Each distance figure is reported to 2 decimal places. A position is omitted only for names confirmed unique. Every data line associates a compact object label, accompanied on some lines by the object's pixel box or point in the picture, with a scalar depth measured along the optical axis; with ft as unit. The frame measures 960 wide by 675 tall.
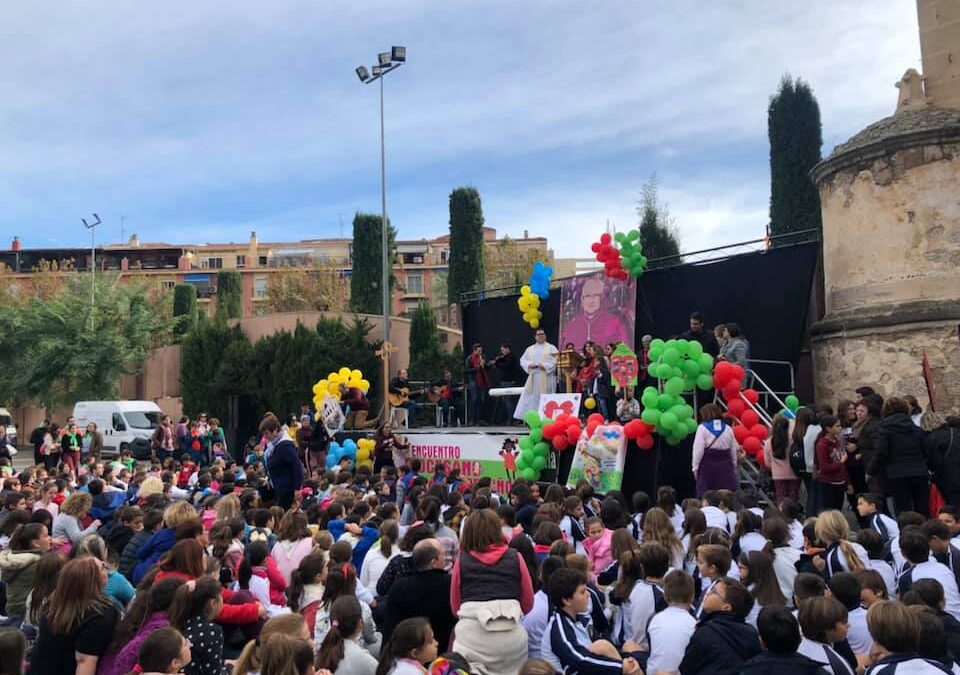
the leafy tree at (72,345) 107.76
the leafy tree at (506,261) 157.69
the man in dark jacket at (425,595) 15.74
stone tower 36.47
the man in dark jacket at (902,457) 26.45
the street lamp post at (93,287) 112.07
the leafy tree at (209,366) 94.43
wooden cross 63.73
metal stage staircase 35.49
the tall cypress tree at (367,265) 132.77
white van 88.28
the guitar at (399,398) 58.90
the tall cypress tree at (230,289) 175.42
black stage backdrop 39.24
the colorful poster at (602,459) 38.86
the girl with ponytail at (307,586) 16.71
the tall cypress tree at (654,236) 85.66
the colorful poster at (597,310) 50.03
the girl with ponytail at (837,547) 17.38
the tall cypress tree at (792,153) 78.59
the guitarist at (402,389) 59.11
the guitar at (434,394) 62.18
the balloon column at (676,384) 36.73
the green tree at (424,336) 91.61
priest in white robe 49.73
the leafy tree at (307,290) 171.73
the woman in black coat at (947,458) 26.09
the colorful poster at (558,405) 43.01
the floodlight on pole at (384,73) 78.89
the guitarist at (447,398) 62.28
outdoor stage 39.01
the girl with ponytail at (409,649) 12.62
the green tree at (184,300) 157.50
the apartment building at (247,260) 228.63
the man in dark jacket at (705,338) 40.57
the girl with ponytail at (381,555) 19.52
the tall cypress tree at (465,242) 121.60
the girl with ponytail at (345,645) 13.29
